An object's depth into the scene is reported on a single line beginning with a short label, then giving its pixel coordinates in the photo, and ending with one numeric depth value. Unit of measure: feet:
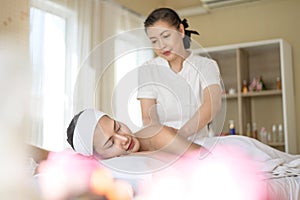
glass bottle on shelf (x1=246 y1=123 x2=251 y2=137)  9.82
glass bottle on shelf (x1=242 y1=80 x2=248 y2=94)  9.78
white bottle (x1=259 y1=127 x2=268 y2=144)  9.64
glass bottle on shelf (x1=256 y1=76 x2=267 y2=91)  9.72
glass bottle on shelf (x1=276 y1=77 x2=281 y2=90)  9.53
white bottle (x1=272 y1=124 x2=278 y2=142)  9.55
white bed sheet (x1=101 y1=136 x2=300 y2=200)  2.39
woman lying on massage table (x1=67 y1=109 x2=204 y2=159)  2.65
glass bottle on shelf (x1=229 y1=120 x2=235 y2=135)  9.68
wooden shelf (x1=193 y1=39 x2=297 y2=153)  9.19
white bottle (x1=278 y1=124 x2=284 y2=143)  9.41
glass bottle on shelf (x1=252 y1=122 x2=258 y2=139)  9.73
